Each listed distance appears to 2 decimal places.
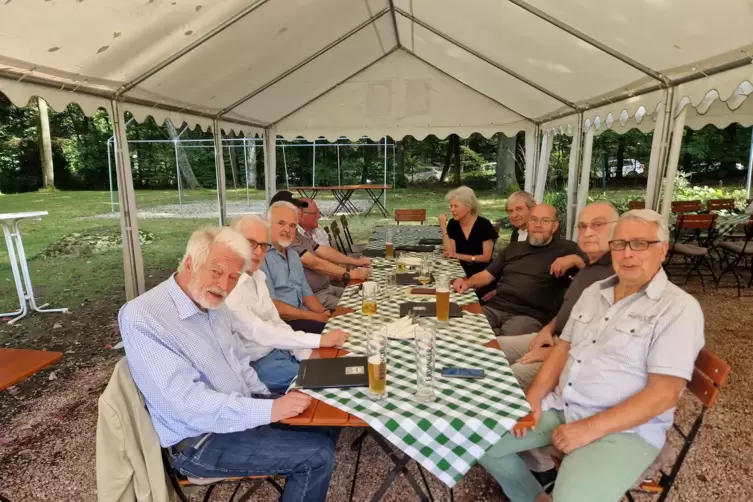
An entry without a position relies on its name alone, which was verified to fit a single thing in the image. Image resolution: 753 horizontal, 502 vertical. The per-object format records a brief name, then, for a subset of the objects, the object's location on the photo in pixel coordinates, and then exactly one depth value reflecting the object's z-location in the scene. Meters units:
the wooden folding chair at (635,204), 6.46
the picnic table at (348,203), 12.60
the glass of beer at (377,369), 1.52
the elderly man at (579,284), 2.32
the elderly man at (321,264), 3.60
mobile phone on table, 1.68
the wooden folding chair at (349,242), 6.33
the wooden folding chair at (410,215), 7.27
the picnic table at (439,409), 1.34
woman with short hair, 4.20
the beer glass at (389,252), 4.08
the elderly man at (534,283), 2.98
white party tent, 2.75
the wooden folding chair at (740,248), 5.54
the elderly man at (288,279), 2.87
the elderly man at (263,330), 2.10
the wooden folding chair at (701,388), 1.53
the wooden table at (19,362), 1.89
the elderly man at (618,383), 1.56
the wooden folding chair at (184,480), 1.60
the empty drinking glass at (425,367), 1.51
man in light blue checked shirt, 1.51
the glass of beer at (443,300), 2.28
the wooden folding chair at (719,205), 7.70
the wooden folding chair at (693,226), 5.56
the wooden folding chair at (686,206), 7.34
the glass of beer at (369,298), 2.42
